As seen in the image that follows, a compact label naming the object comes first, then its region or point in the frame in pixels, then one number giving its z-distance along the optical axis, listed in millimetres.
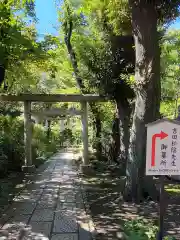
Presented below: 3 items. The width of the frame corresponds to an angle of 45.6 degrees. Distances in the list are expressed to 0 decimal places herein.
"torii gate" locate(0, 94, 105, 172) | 7748
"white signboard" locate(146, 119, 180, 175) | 2450
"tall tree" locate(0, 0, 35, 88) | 6187
